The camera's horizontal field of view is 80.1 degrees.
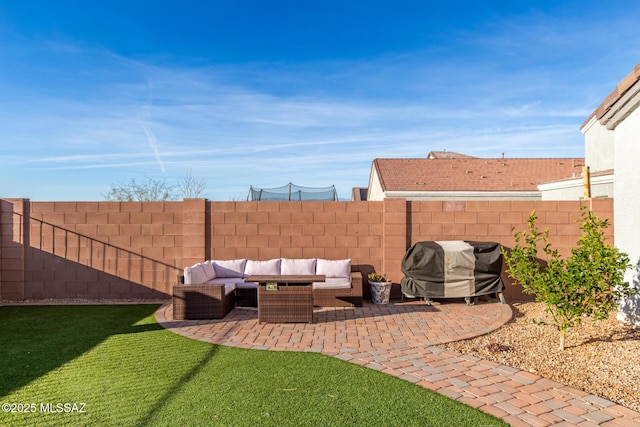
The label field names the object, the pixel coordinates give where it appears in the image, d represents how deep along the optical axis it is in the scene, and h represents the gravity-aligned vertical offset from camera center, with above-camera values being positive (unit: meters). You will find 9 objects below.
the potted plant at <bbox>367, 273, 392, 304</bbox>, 8.08 -1.59
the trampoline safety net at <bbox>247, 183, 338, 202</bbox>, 11.25 +0.71
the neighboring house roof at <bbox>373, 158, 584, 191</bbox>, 19.72 +2.42
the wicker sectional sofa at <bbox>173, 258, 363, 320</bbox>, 6.82 -1.35
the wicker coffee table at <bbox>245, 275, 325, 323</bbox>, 6.49 -1.46
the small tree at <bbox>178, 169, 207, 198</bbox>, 19.12 +1.58
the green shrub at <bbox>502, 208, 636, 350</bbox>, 4.75 -0.82
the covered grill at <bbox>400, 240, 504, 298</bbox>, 7.78 -1.13
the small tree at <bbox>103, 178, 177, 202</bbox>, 18.58 +1.24
